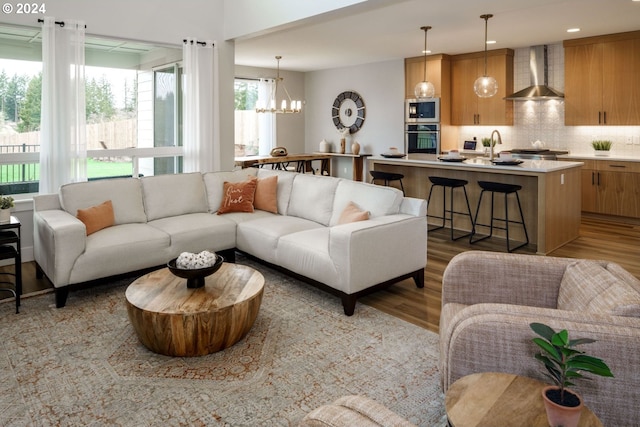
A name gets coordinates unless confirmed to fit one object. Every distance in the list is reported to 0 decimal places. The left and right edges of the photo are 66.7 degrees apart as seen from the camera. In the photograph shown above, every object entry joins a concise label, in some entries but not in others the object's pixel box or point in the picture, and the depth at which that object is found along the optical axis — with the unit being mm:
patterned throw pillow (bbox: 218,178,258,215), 4992
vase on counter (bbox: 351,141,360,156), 9938
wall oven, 8789
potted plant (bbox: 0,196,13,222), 3721
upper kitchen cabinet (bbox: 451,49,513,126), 8102
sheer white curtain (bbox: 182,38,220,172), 5750
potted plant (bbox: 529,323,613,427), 1316
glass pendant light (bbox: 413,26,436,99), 6613
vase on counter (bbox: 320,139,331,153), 10570
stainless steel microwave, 8719
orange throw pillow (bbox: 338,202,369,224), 3965
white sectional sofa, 3613
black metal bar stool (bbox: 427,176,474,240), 5879
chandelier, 8859
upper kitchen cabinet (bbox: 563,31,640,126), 6801
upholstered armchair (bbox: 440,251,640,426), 1675
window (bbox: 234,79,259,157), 10156
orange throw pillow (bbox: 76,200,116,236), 4090
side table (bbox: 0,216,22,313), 3572
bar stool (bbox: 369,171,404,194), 6615
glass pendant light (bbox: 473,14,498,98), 6016
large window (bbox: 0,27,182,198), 4734
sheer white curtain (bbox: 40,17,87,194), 4699
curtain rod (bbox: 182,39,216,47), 5668
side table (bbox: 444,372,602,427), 1438
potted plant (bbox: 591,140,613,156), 7250
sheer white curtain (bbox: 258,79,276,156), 10336
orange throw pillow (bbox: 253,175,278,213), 5082
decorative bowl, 3066
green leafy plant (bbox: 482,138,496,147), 8430
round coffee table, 2805
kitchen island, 5145
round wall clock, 10125
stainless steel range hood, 7621
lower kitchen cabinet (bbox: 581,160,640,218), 6660
